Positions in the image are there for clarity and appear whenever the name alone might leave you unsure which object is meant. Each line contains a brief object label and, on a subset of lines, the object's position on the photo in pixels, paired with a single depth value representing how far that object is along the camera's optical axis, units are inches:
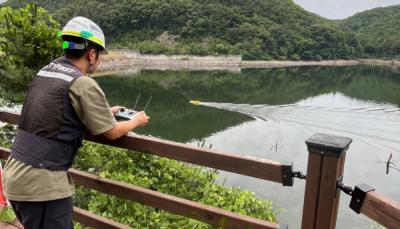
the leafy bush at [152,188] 151.9
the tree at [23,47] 231.8
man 76.9
